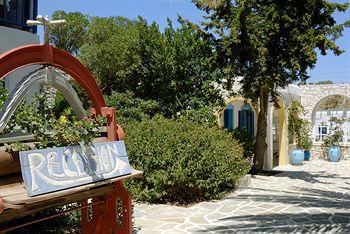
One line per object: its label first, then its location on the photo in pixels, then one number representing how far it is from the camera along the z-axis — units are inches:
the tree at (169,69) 583.5
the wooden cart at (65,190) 137.6
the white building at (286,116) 731.7
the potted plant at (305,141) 828.0
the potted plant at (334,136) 843.4
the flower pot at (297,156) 752.3
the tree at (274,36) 495.8
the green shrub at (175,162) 383.6
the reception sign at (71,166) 135.8
